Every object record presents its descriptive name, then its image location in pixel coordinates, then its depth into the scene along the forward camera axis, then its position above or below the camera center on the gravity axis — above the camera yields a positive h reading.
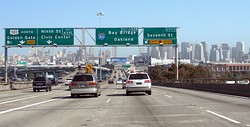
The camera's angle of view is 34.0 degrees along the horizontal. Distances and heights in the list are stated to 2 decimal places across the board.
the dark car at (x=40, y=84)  48.22 -1.01
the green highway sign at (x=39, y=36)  54.66 +5.29
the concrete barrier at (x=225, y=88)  30.32 -1.18
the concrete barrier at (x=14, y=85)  50.88 -1.40
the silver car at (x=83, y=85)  29.97 -0.71
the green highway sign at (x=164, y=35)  55.06 +5.41
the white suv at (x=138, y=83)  31.86 -0.60
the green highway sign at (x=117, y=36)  55.25 +5.32
